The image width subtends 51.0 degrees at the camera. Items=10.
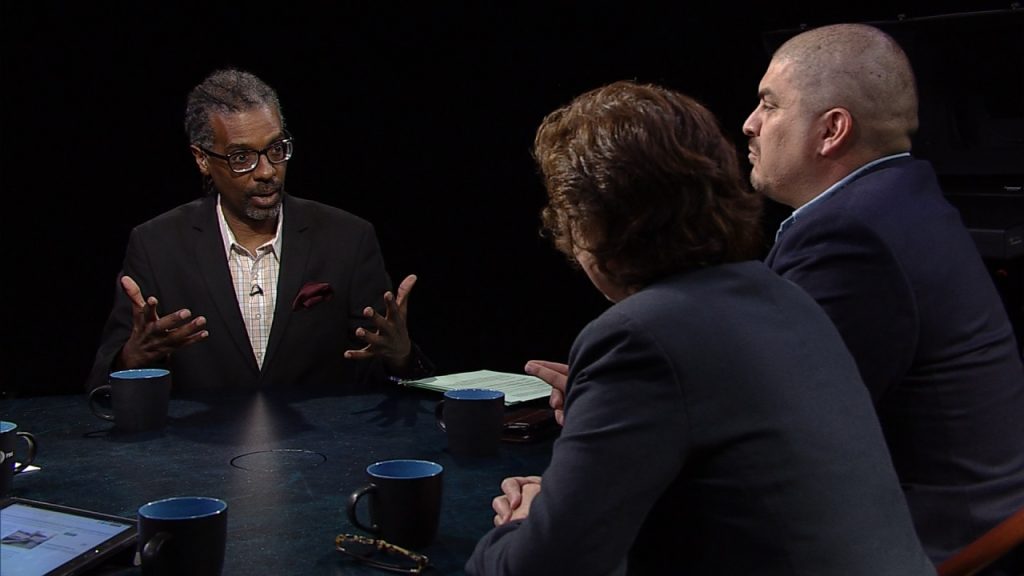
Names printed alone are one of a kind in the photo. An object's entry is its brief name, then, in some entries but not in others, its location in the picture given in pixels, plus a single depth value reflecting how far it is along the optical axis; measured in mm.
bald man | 1804
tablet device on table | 1217
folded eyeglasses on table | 1343
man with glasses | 2896
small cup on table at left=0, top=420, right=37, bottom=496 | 1652
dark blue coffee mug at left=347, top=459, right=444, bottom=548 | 1400
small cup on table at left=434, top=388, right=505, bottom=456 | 1906
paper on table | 2354
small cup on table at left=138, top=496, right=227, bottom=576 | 1210
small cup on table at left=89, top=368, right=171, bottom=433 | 2068
